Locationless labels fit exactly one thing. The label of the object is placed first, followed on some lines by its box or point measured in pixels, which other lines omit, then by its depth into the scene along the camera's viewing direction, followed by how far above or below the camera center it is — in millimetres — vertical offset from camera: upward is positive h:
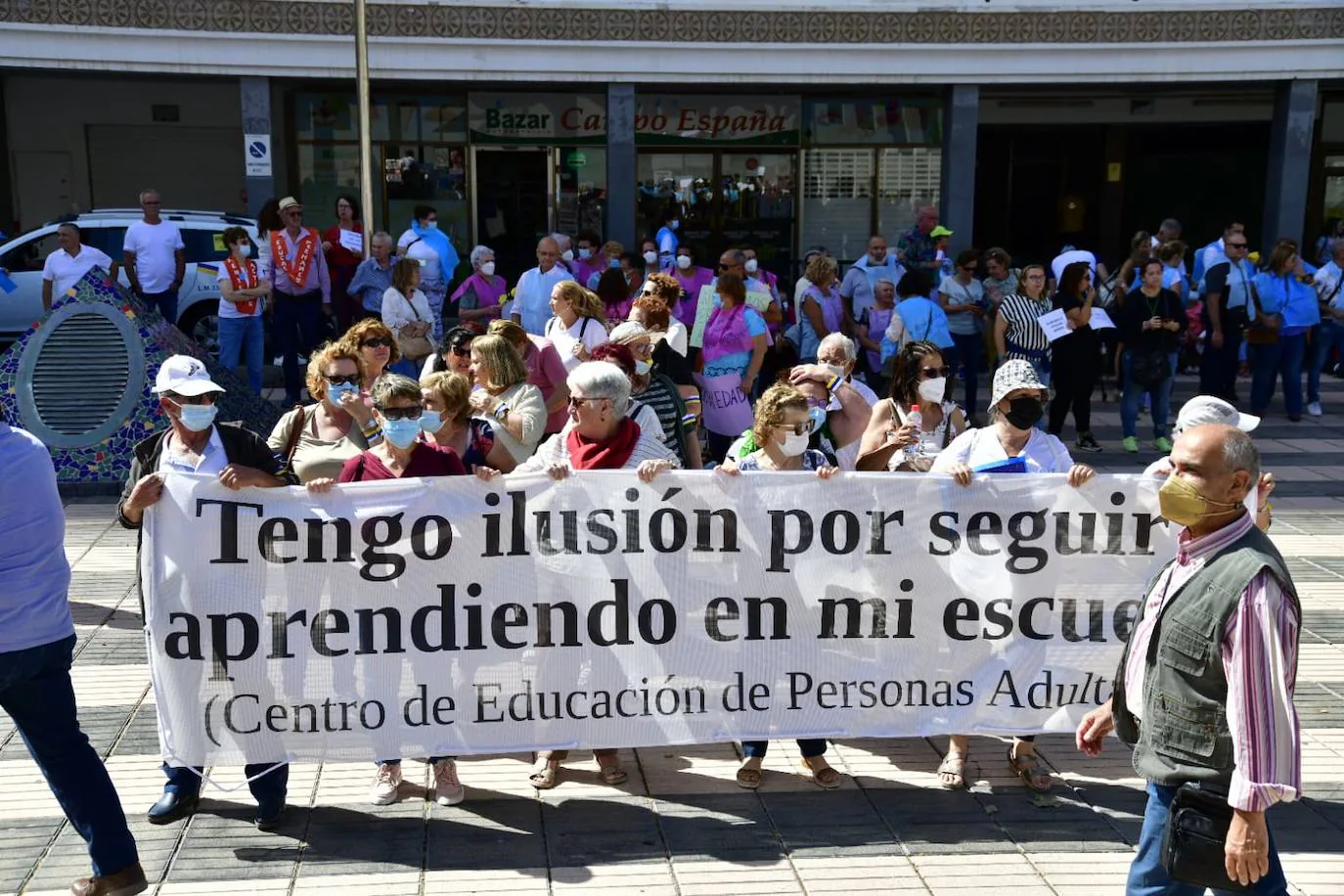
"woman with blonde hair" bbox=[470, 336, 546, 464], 6453 -993
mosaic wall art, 10312 -1539
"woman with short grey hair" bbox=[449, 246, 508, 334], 13609 -1053
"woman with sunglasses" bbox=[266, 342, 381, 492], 5984 -1027
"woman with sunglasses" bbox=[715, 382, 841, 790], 5527 -1033
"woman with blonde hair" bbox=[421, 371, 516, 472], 5754 -947
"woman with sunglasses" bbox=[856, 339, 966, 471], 6238 -1013
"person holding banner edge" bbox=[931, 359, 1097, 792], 5473 -1025
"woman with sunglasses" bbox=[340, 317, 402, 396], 6793 -791
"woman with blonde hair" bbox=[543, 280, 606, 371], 8609 -820
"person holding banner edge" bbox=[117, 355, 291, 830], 5000 -1032
